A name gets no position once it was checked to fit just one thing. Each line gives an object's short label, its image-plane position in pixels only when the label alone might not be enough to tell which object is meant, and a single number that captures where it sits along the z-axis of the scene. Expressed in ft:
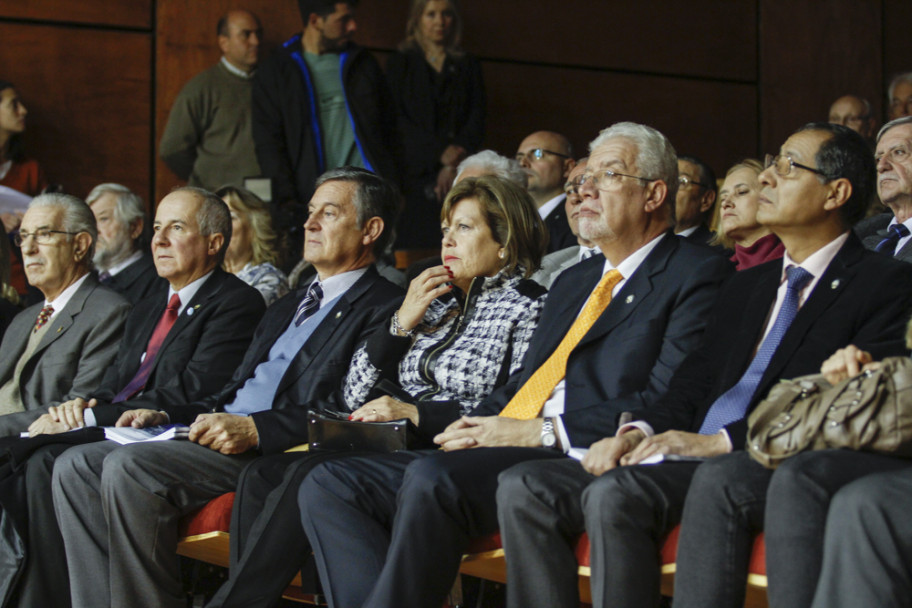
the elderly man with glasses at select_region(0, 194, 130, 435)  24.43
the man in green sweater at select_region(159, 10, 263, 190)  35.63
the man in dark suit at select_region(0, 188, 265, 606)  20.25
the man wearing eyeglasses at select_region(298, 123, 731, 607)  14.96
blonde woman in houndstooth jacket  18.65
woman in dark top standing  35.76
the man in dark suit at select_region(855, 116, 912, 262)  19.92
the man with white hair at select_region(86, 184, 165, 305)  31.45
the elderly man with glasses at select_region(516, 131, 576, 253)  31.14
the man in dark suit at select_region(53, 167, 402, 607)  18.90
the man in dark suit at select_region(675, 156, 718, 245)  26.45
